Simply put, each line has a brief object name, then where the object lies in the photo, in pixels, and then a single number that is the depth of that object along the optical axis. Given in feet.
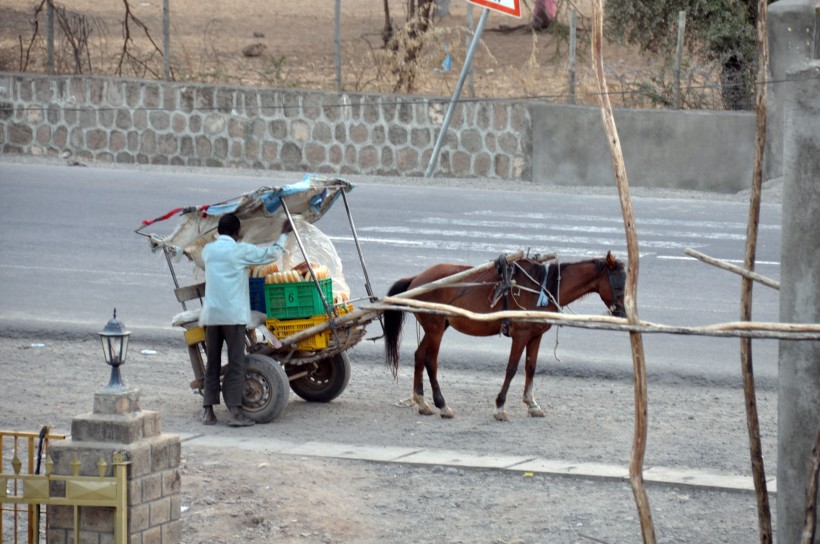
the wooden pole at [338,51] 153.28
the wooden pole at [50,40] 162.61
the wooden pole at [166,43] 158.30
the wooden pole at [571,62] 145.59
